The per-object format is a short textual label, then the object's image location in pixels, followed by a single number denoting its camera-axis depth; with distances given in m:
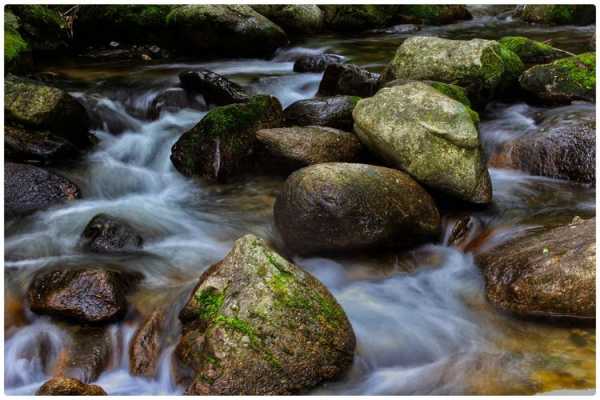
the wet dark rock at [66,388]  3.40
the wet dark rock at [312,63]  10.25
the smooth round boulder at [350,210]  5.09
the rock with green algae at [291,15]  13.72
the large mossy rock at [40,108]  6.81
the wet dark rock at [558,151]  6.41
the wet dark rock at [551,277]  4.30
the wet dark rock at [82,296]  4.29
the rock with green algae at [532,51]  9.38
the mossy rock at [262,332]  3.54
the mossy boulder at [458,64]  7.74
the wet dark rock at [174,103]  8.45
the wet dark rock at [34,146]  6.66
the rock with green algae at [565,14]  14.01
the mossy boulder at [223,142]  6.67
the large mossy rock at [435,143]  5.73
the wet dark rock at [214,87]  8.30
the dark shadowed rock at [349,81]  8.31
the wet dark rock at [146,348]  4.00
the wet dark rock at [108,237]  5.39
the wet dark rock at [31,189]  6.03
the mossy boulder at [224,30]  11.12
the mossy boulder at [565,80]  7.84
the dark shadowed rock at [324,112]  7.13
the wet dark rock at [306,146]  6.31
